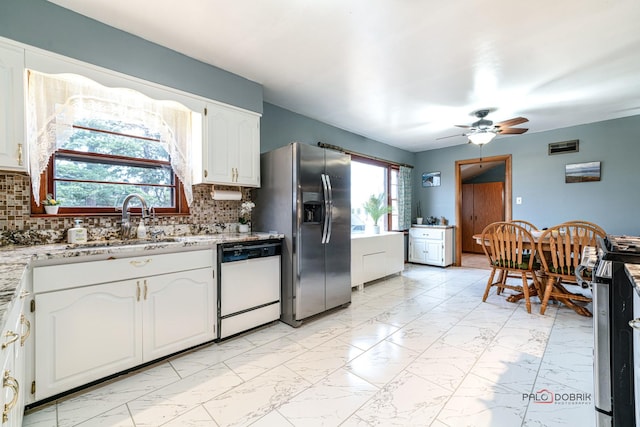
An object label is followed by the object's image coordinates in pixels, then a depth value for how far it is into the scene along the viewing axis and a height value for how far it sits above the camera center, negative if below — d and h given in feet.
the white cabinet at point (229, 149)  8.46 +2.12
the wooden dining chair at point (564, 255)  9.21 -1.41
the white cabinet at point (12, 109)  5.52 +2.14
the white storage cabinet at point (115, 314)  5.26 -2.09
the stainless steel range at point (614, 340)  3.91 -1.80
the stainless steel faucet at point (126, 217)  7.41 -0.01
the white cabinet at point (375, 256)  13.10 -2.08
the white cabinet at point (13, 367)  2.41 -1.64
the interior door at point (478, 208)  24.04 +0.55
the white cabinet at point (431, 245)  17.76 -1.98
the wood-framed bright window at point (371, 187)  15.90 +1.74
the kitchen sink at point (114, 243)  6.32 -0.62
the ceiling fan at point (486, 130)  11.86 +3.61
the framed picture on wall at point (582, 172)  14.02 +2.11
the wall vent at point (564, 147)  14.54 +3.51
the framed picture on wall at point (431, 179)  19.49 +2.48
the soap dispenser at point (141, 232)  7.61 -0.41
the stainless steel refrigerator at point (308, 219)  8.99 -0.13
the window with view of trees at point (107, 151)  6.50 +1.76
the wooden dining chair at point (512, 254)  10.18 -1.52
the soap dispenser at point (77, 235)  6.57 -0.42
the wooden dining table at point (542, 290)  9.78 -2.87
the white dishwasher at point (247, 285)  7.86 -2.05
